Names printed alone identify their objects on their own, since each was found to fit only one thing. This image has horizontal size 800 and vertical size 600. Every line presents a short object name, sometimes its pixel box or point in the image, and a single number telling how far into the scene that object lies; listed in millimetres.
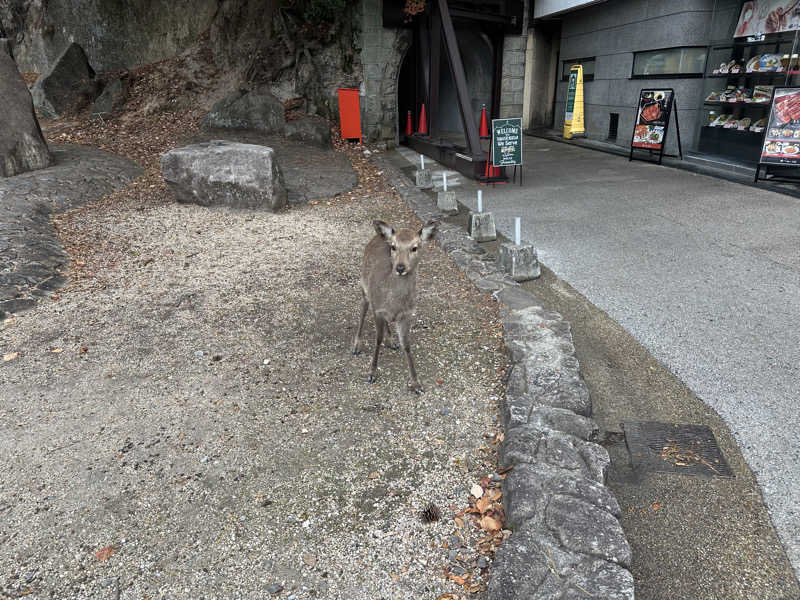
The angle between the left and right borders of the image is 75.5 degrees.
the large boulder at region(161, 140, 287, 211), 8469
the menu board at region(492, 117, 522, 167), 10008
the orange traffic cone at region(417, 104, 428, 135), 15023
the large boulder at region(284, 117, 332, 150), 13562
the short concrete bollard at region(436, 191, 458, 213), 8664
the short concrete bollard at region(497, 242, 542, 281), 5977
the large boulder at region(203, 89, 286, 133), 13445
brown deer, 3727
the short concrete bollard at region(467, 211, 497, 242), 7375
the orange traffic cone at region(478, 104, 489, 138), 13532
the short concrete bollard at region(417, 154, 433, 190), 10430
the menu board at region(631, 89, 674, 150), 11773
